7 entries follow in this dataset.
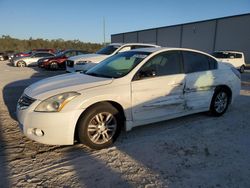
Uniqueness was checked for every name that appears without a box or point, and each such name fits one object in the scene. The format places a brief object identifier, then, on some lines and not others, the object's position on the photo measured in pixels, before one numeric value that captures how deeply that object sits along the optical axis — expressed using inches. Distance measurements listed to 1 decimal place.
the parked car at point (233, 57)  522.7
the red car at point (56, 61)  528.2
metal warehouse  797.1
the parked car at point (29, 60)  665.8
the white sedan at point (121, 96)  109.3
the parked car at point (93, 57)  330.5
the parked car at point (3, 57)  1030.7
